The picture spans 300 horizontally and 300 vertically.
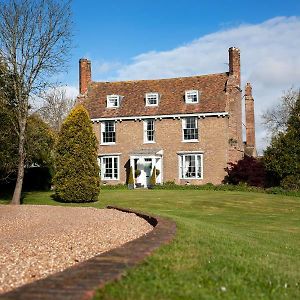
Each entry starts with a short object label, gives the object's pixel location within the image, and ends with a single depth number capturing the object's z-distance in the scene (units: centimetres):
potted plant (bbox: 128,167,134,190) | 3007
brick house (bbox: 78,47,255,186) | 3105
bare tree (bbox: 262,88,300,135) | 4509
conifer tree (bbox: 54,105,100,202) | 2056
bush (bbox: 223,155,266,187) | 2931
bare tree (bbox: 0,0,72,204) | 1972
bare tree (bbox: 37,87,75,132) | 5042
